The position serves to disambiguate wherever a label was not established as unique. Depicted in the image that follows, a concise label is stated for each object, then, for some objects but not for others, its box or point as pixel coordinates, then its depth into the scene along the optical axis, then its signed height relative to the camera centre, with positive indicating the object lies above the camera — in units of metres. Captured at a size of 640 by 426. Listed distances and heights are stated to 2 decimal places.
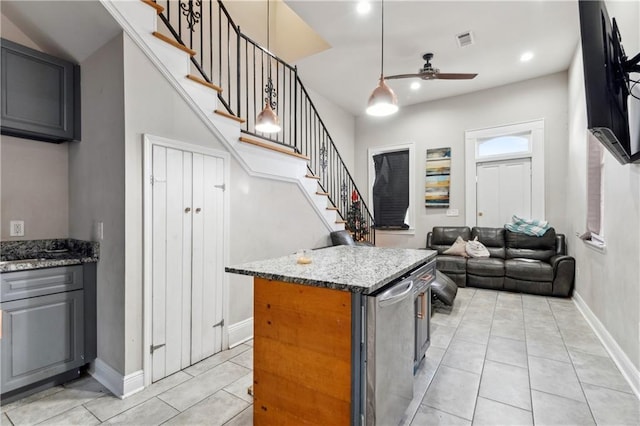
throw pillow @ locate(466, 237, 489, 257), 5.09 -0.67
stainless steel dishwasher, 1.37 -0.74
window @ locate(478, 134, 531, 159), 5.33 +1.23
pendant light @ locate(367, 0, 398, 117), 2.54 +0.97
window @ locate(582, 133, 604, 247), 3.14 +0.22
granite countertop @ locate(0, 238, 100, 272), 2.06 -0.32
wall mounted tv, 1.47 +0.73
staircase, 2.16 +1.11
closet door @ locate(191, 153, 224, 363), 2.46 -0.40
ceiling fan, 4.10 +1.93
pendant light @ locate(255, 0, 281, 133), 2.91 +0.90
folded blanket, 4.91 -0.26
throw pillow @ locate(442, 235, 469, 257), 5.21 -0.68
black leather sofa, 4.30 -0.83
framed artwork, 6.02 +0.70
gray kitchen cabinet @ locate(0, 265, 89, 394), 1.90 -0.78
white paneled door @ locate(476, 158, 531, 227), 5.30 +0.37
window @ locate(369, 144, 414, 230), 6.47 +0.57
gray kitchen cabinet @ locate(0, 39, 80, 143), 2.08 +0.89
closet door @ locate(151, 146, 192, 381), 2.19 -0.37
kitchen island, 1.37 -0.65
